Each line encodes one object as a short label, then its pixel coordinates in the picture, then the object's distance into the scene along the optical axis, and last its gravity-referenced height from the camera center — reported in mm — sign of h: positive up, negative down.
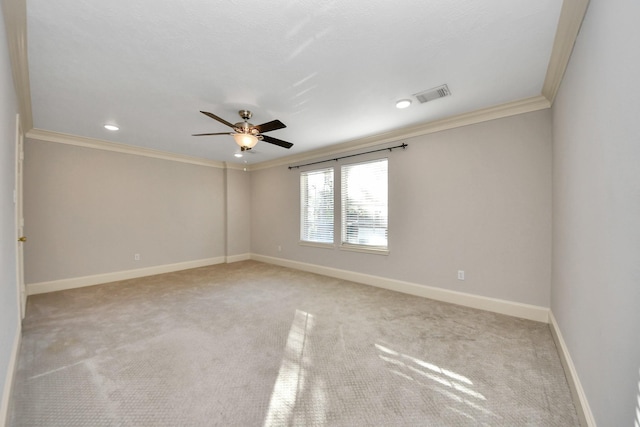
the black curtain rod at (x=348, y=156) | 3905 +986
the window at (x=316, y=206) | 5070 +116
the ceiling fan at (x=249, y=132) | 2740 +904
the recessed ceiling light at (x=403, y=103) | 2853 +1226
